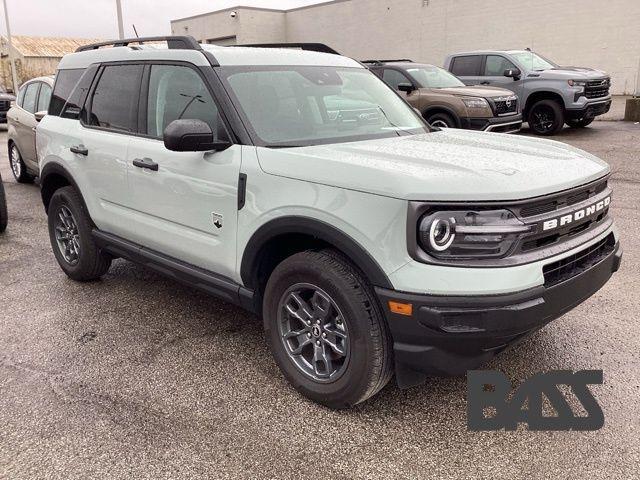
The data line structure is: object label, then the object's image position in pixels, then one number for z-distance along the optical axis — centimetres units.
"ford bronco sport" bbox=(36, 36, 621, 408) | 249
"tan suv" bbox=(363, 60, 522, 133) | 1098
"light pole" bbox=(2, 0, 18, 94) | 3259
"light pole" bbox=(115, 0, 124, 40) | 1859
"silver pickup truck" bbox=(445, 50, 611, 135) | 1286
